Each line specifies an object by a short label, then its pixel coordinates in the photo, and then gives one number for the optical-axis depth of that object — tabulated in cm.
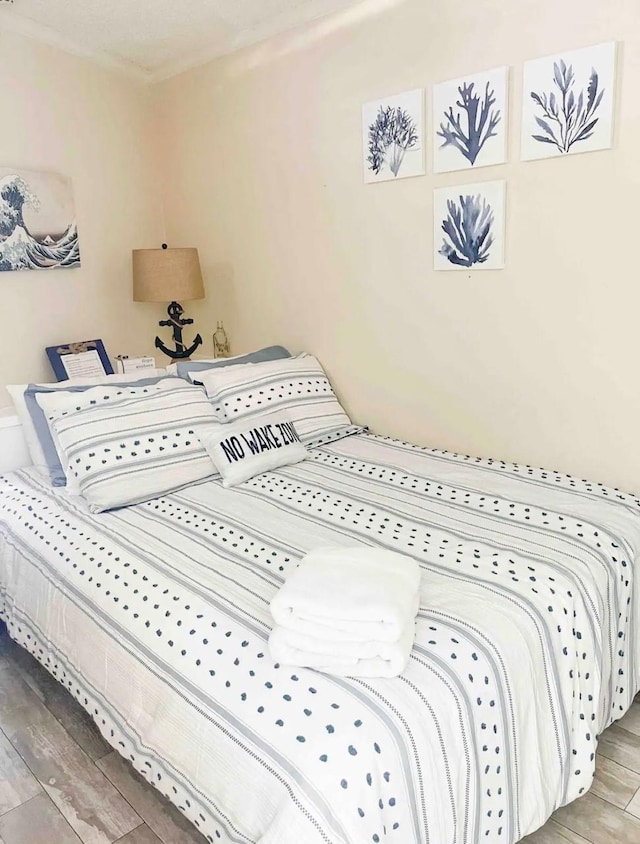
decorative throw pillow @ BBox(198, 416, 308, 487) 218
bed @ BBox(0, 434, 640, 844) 106
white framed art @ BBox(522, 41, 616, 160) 178
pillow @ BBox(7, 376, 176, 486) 224
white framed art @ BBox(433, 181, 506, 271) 209
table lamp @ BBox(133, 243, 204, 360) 281
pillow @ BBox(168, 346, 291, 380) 262
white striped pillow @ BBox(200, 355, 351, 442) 246
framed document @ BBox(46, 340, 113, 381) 274
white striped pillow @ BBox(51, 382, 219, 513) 203
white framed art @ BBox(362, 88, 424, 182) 221
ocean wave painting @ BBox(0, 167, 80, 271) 255
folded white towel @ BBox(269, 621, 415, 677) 114
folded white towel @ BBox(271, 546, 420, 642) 116
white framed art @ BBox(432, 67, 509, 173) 200
